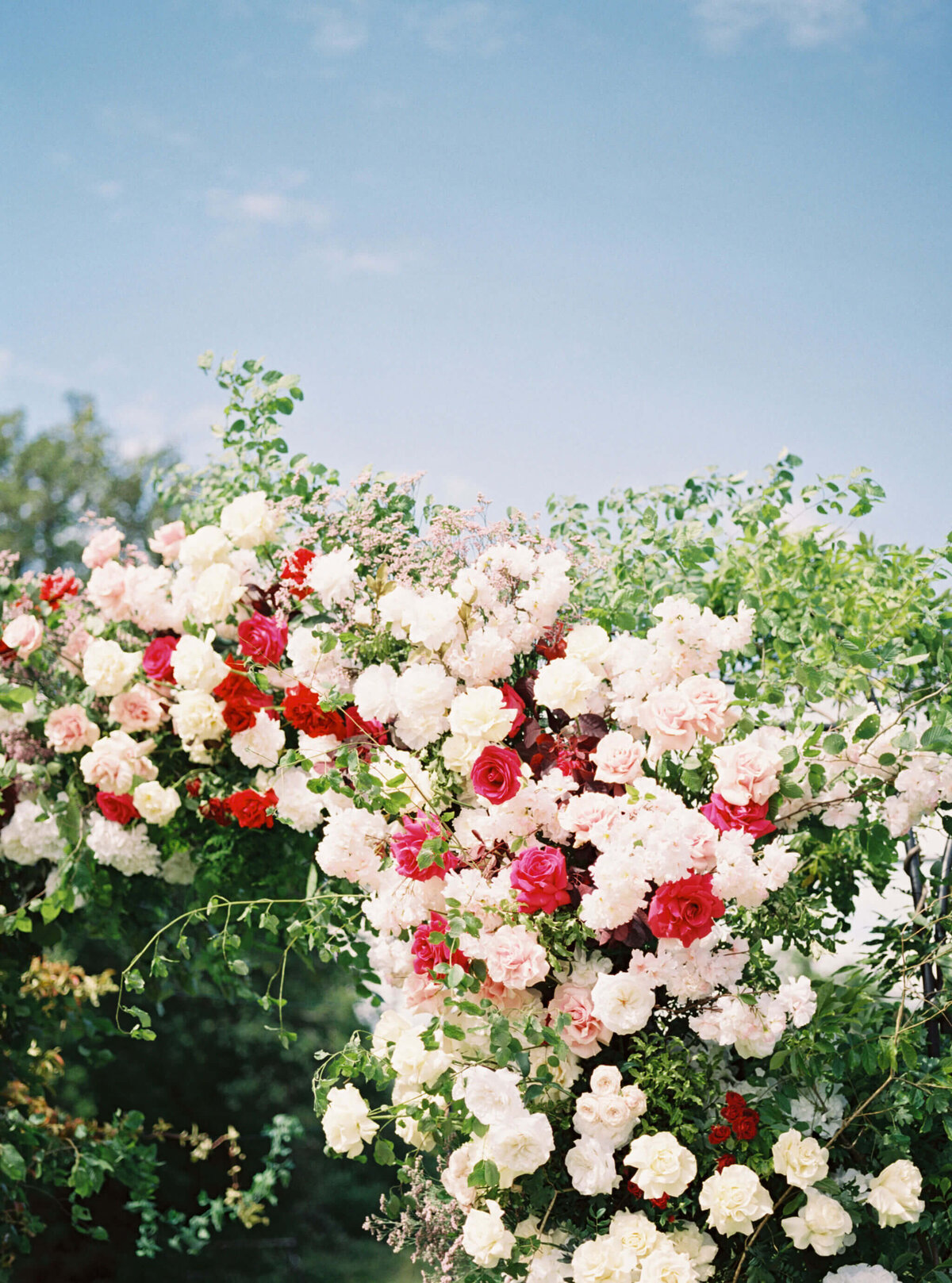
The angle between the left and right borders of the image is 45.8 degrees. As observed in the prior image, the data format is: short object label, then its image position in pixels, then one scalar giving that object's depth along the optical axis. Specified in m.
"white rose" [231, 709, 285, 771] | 2.87
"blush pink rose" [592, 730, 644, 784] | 2.21
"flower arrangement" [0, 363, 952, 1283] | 2.08
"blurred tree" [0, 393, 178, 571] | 13.12
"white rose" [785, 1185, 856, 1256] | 2.10
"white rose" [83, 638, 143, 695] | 3.09
